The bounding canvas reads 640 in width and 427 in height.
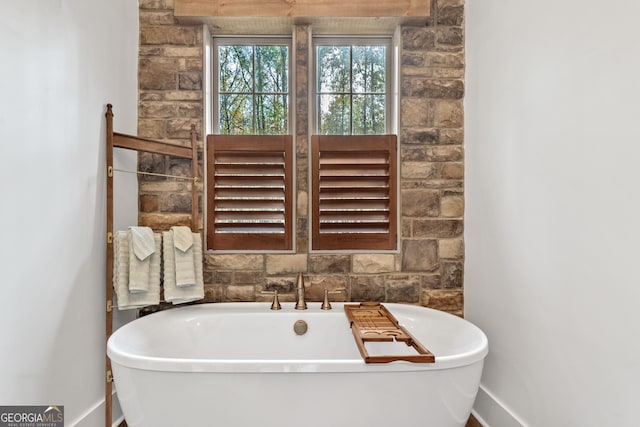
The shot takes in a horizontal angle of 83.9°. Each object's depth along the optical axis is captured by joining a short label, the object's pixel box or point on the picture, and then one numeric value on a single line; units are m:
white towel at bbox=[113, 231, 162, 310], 1.91
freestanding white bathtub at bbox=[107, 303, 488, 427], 1.37
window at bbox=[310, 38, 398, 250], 2.33
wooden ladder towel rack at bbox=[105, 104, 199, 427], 1.89
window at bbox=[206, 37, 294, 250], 2.33
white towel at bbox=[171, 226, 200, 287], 2.07
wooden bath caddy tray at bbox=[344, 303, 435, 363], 1.37
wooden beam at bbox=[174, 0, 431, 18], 2.24
